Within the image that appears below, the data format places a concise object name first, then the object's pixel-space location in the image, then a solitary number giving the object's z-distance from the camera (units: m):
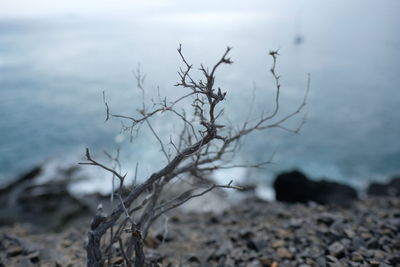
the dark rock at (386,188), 12.93
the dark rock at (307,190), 12.20
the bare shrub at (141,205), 2.64
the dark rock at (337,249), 4.06
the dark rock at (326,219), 5.18
